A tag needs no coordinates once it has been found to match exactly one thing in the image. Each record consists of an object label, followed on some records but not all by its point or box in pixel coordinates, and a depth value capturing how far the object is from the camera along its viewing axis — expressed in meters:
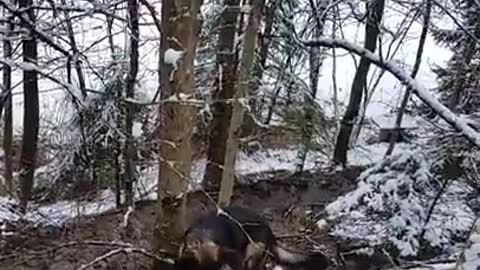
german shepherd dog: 6.28
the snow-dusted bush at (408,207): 8.98
